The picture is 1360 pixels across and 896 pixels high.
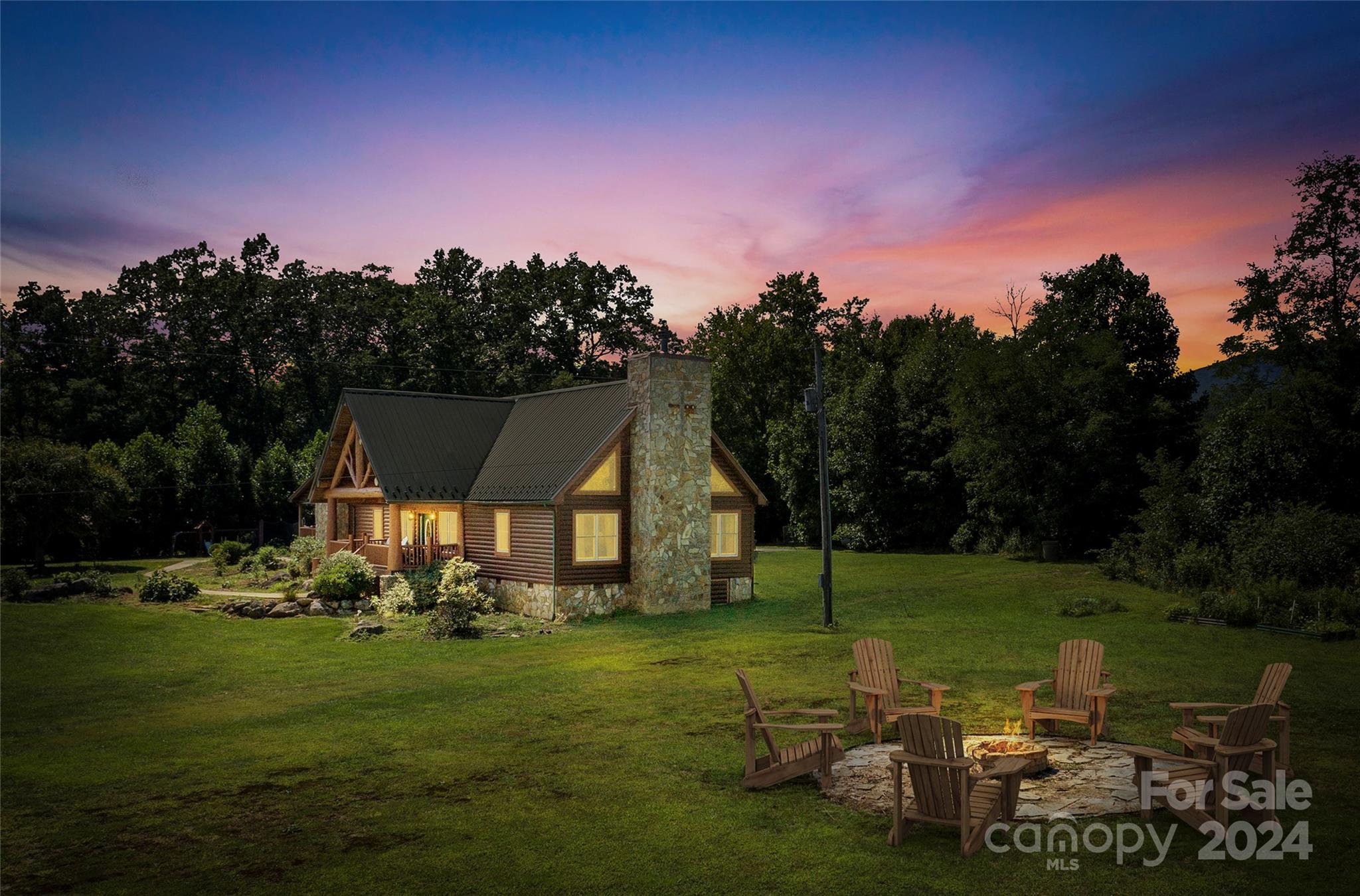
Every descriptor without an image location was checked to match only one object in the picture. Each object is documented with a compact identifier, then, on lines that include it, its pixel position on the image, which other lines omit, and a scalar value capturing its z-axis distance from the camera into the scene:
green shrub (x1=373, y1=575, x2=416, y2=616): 25.14
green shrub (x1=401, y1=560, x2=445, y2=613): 25.47
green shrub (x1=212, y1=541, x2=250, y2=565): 38.47
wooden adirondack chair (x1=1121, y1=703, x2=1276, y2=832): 8.21
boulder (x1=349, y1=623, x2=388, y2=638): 21.47
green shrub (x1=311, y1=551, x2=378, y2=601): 26.31
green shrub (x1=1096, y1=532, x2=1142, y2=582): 30.34
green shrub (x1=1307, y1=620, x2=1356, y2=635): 19.27
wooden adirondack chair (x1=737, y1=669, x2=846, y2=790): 9.58
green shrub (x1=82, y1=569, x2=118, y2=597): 27.70
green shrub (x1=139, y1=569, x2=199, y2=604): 27.31
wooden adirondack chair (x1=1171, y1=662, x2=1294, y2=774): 9.55
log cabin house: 24.97
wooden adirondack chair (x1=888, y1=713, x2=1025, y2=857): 7.84
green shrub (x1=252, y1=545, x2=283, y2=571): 35.69
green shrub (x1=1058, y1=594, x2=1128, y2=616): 23.64
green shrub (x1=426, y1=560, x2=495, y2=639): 21.56
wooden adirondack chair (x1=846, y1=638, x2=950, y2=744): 11.46
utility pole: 21.69
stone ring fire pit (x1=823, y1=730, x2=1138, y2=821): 8.68
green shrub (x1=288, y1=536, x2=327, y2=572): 33.10
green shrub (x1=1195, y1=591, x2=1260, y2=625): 21.12
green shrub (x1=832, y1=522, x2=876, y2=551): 47.56
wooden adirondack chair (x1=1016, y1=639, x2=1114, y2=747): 10.87
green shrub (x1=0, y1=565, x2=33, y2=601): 25.12
